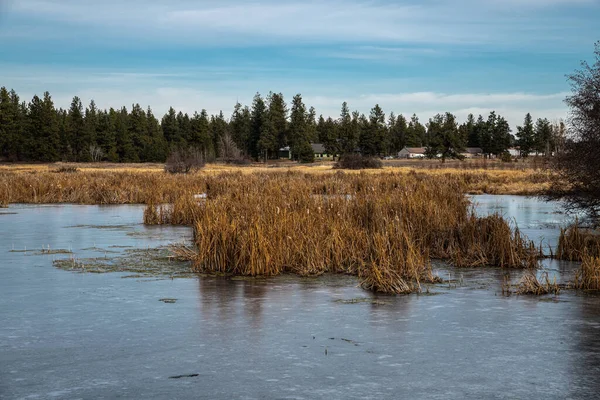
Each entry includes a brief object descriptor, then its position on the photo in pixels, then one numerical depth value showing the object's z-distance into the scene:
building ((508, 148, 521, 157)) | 166.75
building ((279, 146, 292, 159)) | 133.27
